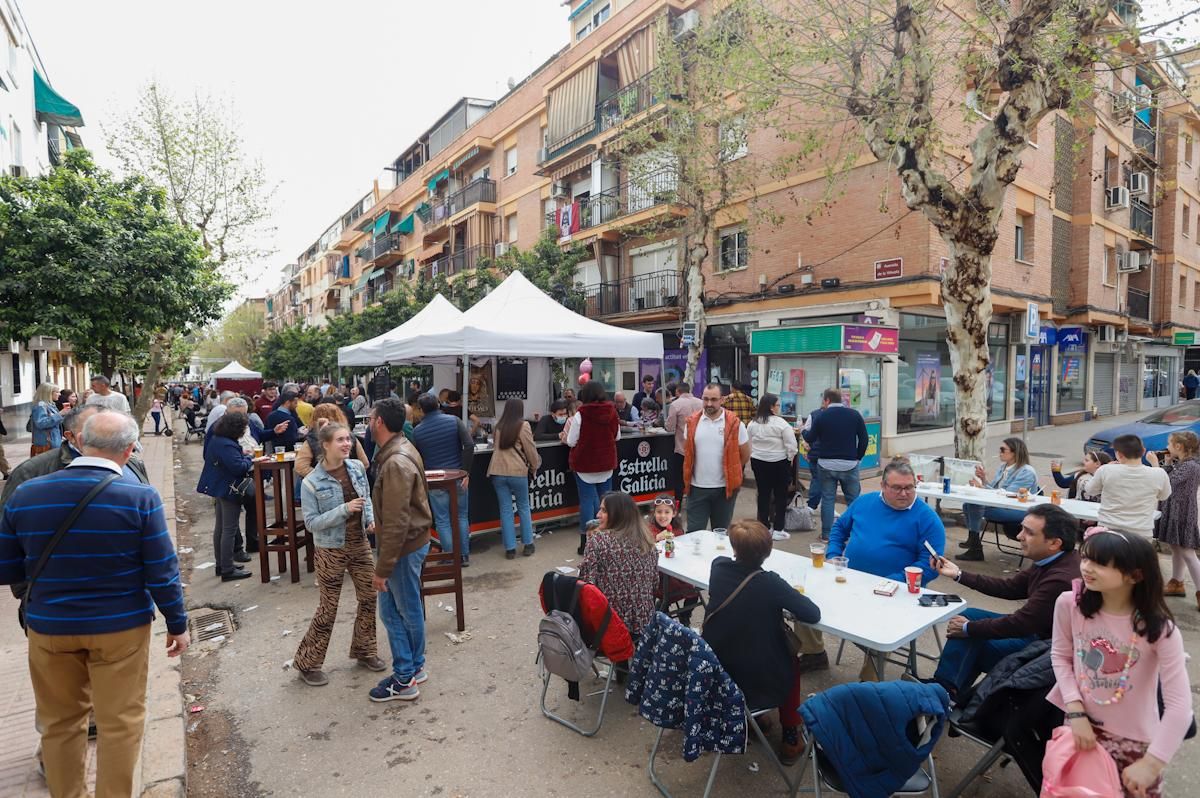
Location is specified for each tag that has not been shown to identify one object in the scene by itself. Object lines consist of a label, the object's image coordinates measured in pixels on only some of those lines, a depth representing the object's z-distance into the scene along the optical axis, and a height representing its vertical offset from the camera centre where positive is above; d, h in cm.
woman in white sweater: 717 -94
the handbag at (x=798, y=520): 768 -176
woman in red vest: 677 -68
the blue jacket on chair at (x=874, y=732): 244 -139
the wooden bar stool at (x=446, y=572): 466 -146
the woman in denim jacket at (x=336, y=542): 405 -110
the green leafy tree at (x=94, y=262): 937 +181
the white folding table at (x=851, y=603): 303 -123
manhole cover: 500 -206
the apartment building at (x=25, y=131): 1415 +634
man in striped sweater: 254 -92
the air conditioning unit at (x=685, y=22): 1704 +987
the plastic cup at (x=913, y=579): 354 -115
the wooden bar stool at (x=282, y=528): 616 -152
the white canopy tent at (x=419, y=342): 762 +45
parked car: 1039 -89
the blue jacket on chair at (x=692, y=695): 271 -141
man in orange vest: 582 -78
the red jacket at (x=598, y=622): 343 -135
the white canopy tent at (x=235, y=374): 2817 +11
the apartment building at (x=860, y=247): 1341 +346
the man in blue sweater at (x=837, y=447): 721 -82
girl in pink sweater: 221 -107
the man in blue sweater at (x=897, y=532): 393 -99
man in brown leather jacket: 372 -99
